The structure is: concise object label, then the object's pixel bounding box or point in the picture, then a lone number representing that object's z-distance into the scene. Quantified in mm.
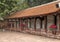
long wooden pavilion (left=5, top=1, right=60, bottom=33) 6597
